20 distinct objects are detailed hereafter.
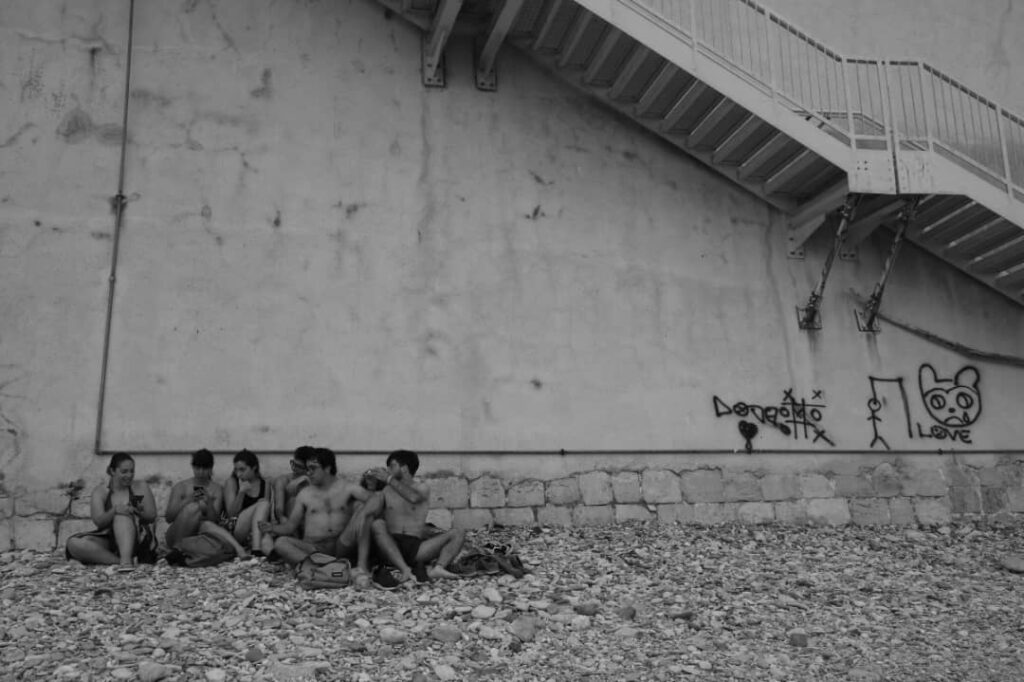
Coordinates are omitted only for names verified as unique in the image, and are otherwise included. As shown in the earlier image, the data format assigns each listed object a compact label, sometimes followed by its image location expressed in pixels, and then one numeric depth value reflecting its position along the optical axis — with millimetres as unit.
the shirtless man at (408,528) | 8984
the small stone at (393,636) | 7531
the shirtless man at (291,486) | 9914
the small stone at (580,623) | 8062
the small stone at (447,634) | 7602
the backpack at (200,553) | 9203
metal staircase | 10867
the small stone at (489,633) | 7723
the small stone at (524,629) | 7781
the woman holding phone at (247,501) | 9742
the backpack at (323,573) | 8633
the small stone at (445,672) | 7035
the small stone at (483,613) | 8094
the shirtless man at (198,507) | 9469
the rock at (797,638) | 7984
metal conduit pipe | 10398
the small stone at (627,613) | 8328
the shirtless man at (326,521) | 9141
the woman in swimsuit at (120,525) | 9219
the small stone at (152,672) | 6730
